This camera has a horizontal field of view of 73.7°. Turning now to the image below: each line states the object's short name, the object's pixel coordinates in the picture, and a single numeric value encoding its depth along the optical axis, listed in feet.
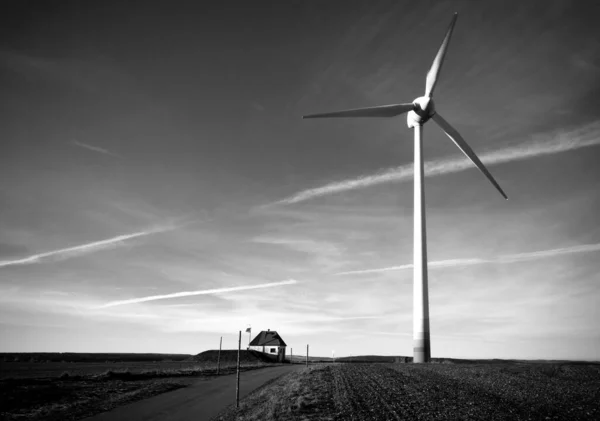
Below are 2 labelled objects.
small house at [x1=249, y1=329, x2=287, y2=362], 405.18
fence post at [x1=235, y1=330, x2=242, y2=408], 75.98
